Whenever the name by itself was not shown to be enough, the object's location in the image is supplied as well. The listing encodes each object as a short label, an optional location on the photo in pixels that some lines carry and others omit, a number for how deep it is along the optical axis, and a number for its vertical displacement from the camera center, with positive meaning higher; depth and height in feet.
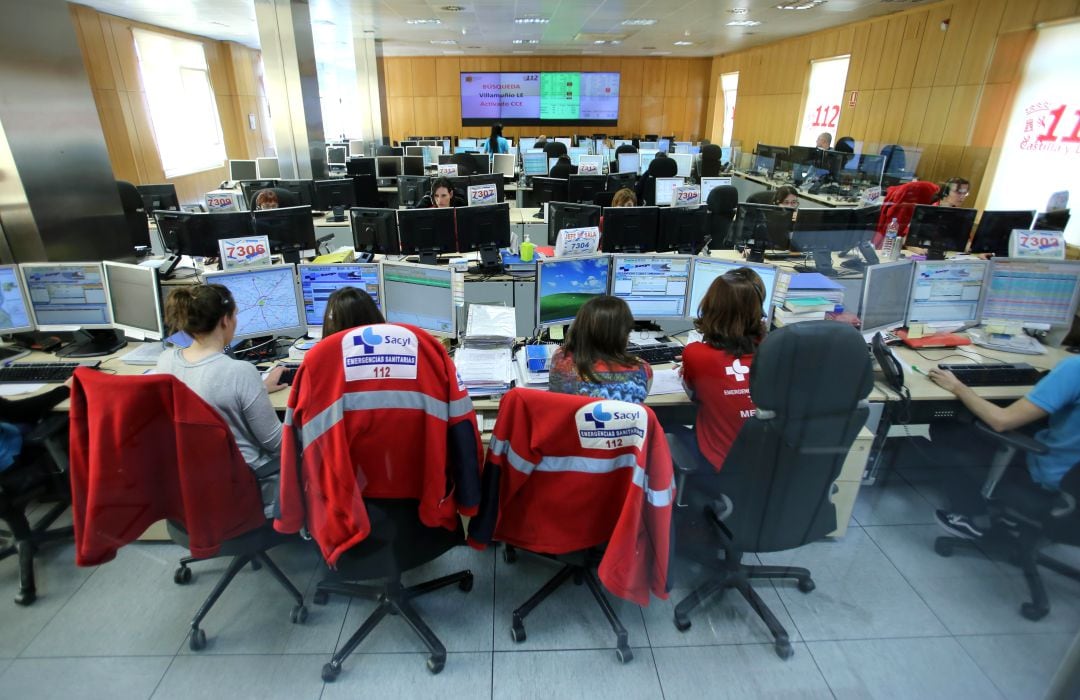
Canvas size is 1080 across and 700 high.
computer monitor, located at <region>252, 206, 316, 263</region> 12.96 -2.03
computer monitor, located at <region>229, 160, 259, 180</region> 25.03 -1.27
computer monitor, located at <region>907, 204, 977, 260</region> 13.92 -1.91
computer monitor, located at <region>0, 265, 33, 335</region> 8.96 -2.63
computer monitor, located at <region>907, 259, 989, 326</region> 9.78 -2.41
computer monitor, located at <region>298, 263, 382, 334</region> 9.36 -2.24
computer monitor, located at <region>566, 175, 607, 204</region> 20.45 -1.50
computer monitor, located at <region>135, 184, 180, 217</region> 16.56 -1.65
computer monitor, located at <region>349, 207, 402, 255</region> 13.60 -2.09
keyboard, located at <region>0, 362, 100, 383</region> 8.45 -3.50
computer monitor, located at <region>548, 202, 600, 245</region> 14.25 -1.82
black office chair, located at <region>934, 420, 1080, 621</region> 3.98 -3.33
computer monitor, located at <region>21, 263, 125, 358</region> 9.15 -2.64
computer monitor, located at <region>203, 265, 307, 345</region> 9.02 -2.57
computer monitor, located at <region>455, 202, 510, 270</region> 13.83 -2.08
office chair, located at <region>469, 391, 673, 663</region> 5.33 -3.39
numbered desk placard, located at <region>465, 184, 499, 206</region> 17.17 -1.50
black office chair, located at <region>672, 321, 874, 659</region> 5.48 -3.40
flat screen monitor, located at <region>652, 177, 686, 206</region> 21.68 -1.62
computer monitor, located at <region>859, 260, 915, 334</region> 9.19 -2.40
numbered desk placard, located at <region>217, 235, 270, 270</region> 9.54 -1.90
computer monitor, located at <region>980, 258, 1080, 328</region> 9.36 -2.32
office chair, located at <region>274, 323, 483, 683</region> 5.33 -3.03
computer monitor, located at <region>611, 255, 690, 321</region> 9.86 -2.37
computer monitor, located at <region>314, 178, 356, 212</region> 20.10 -1.85
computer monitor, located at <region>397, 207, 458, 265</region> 13.50 -2.10
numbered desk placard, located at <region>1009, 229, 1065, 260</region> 10.39 -1.66
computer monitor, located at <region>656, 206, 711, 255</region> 14.07 -2.03
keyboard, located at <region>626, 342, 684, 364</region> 9.30 -3.36
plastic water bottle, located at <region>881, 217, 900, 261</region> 13.87 -2.29
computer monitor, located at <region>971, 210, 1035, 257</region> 13.58 -1.83
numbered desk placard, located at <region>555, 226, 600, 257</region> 10.30 -1.73
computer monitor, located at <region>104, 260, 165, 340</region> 8.96 -2.55
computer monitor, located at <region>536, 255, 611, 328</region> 9.64 -2.38
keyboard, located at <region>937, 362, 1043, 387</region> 8.49 -3.32
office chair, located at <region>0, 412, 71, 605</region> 7.50 -4.68
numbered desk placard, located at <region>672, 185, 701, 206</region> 16.20 -1.37
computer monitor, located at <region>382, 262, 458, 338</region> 9.09 -2.49
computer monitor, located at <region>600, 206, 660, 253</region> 13.75 -1.99
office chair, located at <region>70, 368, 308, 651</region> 5.50 -3.39
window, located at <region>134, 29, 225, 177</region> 29.50 +2.05
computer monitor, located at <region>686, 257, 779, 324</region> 9.32 -2.15
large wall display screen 46.88 +3.87
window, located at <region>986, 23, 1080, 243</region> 17.46 +0.65
